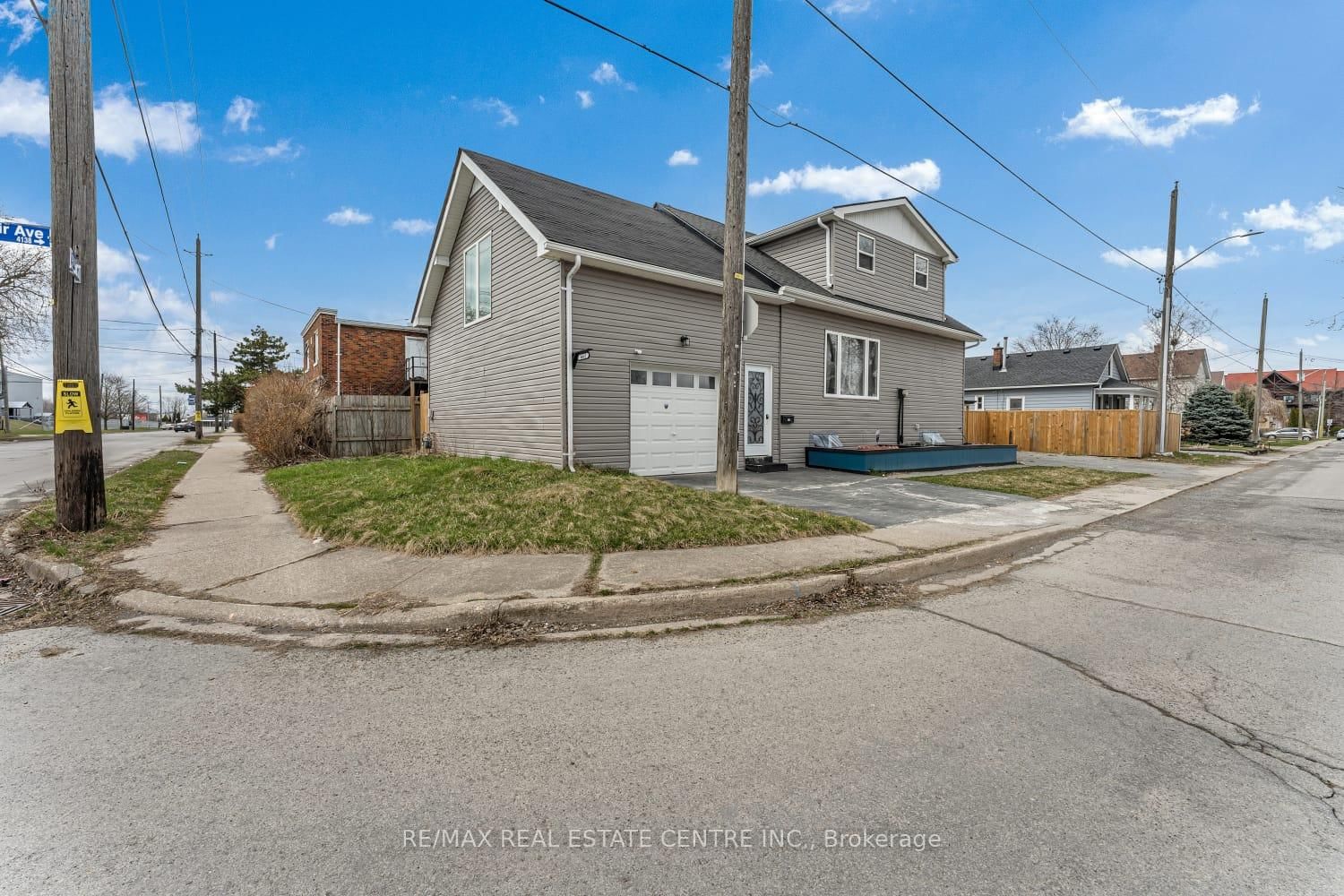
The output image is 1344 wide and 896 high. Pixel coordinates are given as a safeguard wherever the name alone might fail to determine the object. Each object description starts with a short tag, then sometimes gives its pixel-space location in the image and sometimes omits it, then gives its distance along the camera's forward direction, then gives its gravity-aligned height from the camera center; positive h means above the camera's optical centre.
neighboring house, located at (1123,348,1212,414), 47.03 +5.49
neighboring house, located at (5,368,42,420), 80.12 +3.03
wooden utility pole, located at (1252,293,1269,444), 30.81 +3.73
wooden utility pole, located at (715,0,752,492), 7.54 +2.38
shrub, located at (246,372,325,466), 14.69 +0.01
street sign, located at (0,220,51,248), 6.04 +1.89
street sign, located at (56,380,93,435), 6.05 +0.12
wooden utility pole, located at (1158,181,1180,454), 19.41 +3.28
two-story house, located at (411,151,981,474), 10.80 +2.24
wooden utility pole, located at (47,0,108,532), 6.04 +1.80
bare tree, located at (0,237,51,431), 24.33 +5.67
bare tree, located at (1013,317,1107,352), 53.41 +8.90
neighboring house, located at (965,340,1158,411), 33.69 +3.11
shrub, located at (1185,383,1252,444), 29.41 +0.95
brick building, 22.83 +2.63
